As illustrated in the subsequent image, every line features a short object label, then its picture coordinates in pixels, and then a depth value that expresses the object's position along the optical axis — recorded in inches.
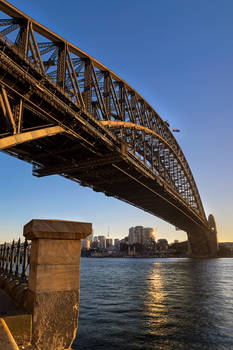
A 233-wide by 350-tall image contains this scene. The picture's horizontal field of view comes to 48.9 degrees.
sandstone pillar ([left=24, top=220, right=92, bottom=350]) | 143.5
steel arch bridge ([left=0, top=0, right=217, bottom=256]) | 732.7
